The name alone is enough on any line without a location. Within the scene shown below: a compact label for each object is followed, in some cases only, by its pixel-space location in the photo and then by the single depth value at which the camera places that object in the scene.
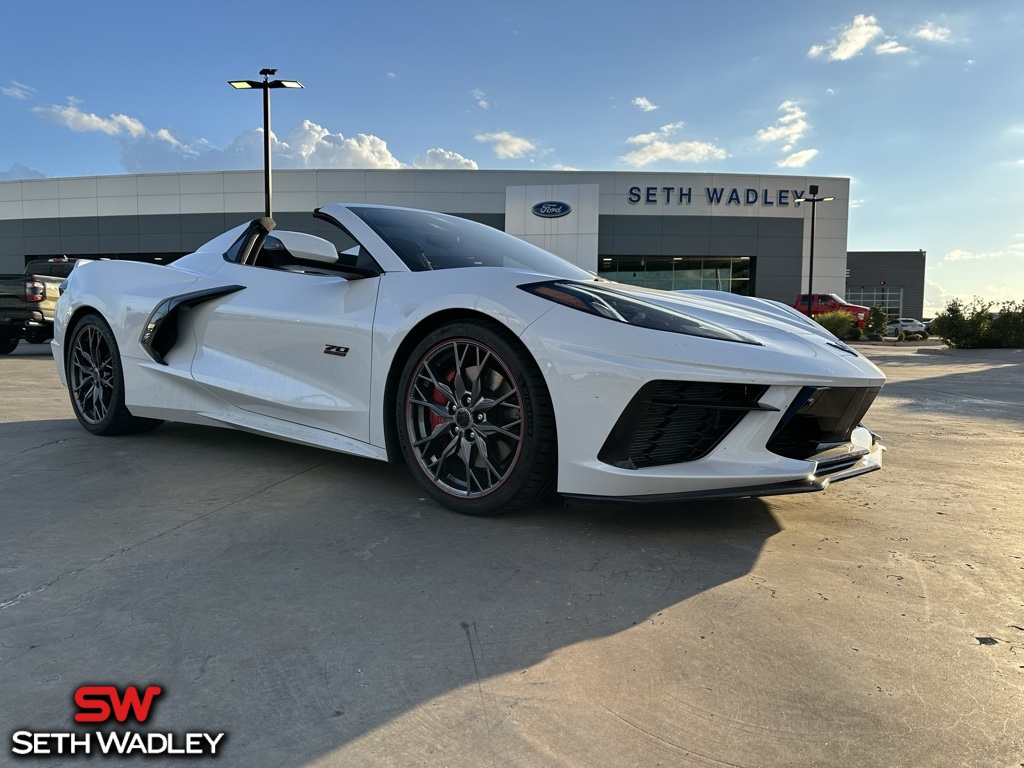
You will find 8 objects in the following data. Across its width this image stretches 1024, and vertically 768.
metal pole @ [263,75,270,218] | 13.80
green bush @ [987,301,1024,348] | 17.62
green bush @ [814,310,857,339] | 23.41
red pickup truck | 25.43
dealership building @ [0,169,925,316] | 29.02
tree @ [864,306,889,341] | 25.16
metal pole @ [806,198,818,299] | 24.49
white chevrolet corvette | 2.19
